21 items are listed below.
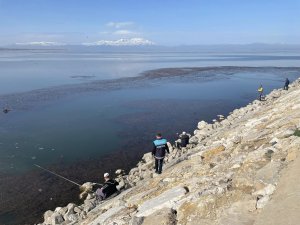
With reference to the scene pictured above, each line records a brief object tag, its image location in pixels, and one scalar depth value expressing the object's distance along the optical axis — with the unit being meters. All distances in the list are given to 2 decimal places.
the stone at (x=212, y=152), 11.04
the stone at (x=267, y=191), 6.78
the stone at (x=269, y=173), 7.17
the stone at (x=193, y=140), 18.08
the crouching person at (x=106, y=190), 11.89
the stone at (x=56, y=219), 10.90
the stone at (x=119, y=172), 16.20
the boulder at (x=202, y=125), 22.28
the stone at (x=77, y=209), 11.54
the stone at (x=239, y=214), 6.28
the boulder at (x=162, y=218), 7.02
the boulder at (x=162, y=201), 7.70
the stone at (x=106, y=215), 8.60
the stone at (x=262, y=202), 6.48
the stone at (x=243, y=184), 7.21
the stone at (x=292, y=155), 7.74
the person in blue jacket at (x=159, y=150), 11.18
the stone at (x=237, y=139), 11.51
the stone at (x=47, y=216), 11.35
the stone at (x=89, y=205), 11.43
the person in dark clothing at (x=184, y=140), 17.02
